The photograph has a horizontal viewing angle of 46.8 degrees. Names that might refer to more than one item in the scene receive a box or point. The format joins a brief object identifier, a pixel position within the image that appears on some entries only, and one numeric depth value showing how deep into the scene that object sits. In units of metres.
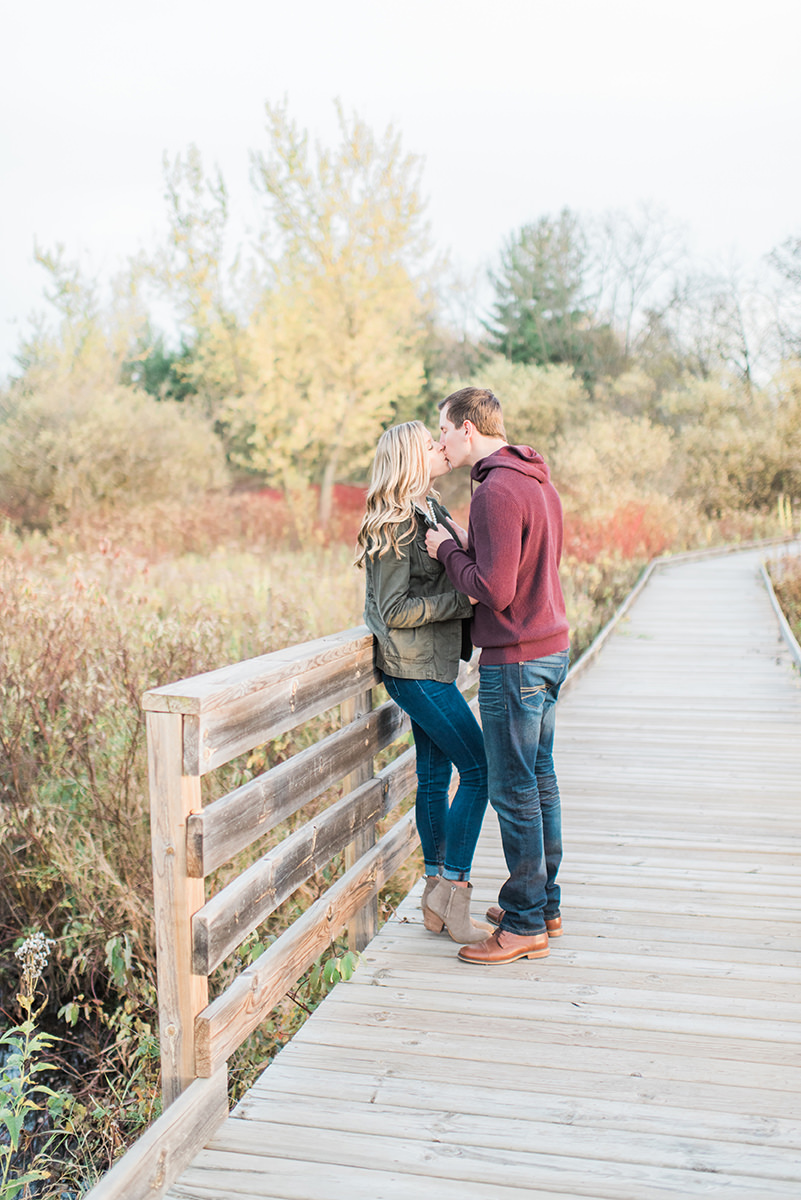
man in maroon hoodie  2.79
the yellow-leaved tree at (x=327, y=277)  19.09
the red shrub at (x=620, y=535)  14.69
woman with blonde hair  2.93
